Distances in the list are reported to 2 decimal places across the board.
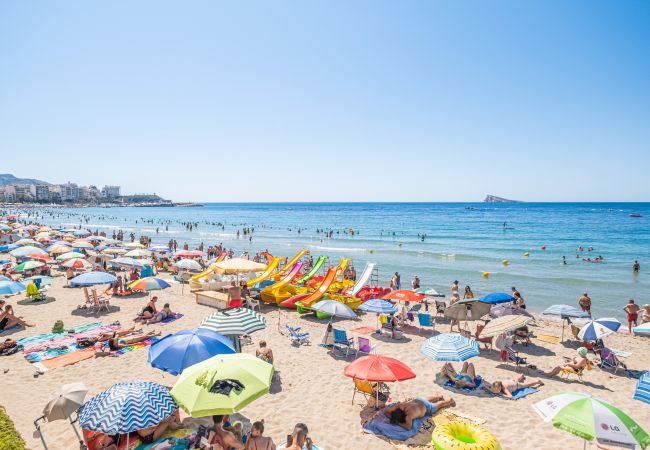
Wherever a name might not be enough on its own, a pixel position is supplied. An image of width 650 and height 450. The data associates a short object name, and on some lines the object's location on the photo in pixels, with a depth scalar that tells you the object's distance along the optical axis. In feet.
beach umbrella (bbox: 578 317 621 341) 32.15
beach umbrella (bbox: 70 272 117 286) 42.47
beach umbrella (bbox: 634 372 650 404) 21.24
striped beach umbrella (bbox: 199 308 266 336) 26.35
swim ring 16.39
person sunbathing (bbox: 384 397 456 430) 21.90
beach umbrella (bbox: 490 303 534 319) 38.50
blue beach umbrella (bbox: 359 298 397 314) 37.50
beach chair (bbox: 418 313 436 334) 41.65
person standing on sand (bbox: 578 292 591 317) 49.17
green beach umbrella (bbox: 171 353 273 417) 16.31
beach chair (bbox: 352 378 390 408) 24.25
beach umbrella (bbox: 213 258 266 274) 45.11
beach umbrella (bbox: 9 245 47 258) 59.84
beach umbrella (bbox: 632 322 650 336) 33.07
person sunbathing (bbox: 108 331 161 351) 32.32
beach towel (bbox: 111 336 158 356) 32.07
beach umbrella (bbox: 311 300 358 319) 36.22
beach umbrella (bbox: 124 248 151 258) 67.01
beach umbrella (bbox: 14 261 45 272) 49.92
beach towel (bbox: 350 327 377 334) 41.08
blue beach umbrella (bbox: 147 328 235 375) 21.07
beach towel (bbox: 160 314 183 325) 41.81
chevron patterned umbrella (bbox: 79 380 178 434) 15.84
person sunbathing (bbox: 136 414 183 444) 19.29
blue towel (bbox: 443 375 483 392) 27.45
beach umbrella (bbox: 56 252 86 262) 58.13
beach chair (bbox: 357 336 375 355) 33.30
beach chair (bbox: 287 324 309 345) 36.44
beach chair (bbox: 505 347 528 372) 31.91
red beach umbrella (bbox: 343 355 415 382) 21.29
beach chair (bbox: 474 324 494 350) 36.65
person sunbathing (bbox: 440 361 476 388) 27.50
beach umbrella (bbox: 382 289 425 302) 40.61
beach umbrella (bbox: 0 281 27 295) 40.07
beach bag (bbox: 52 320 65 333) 37.06
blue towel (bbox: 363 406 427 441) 21.15
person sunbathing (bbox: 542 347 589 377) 29.73
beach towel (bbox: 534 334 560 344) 39.58
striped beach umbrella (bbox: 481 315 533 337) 31.53
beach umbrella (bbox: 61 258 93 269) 52.19
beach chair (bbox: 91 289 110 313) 45.17
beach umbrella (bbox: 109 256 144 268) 56.59
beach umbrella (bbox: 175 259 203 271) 60.26
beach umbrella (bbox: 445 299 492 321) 37.93
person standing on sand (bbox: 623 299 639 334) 43.82
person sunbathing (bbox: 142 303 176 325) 41.39
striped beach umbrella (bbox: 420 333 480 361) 25.69
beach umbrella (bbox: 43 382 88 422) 17.30
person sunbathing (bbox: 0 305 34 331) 37.78
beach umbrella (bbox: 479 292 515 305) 42.88
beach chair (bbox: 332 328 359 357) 33.94
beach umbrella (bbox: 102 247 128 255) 75.72
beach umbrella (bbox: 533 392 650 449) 15.33
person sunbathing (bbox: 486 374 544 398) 26.73
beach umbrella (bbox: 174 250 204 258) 68.80
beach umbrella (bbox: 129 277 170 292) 42.86
